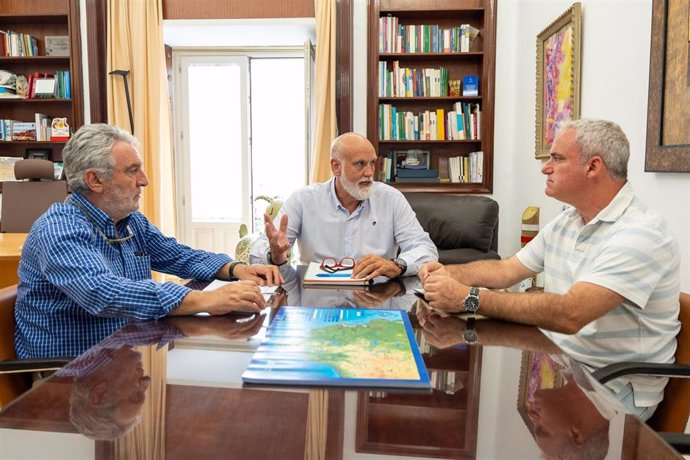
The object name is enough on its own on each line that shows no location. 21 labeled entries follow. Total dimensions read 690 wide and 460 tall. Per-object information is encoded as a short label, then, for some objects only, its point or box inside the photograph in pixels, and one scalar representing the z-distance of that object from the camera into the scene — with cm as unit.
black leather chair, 410
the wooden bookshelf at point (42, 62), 494
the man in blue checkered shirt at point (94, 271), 132
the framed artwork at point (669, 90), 201
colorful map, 90
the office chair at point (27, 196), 417
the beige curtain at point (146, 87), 489
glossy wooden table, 69
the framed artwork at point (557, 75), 319
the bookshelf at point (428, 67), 459
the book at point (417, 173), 476
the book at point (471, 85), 466
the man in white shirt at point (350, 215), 254
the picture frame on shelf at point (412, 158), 481
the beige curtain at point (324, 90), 467
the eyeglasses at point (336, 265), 197
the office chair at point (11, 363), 126
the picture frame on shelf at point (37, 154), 518
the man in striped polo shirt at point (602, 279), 133
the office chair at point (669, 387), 125
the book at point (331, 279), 177
